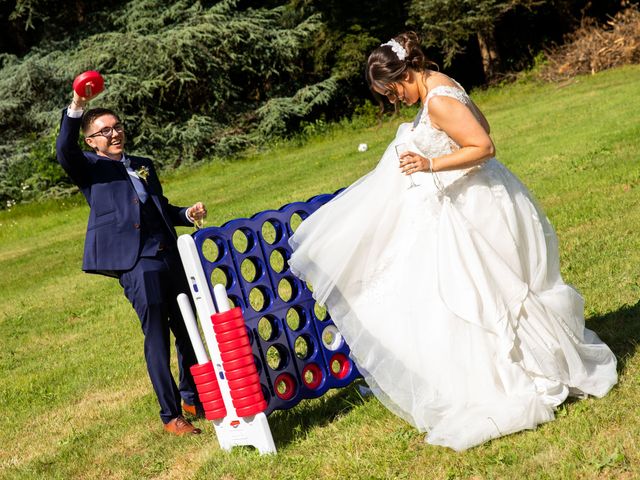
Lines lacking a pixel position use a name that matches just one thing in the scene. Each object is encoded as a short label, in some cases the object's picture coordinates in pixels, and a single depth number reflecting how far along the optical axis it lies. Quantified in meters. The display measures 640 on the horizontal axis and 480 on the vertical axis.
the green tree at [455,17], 29.50
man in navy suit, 5.88
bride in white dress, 4.80
